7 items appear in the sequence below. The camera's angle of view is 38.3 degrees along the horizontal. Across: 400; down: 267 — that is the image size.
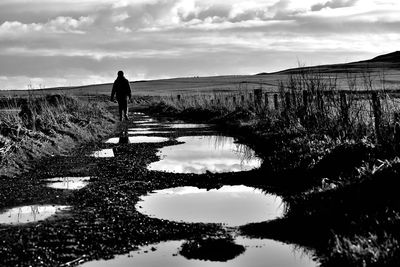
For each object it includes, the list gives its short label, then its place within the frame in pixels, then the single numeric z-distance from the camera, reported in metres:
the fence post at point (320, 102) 14.29
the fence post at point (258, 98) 23.38
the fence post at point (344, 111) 12.53
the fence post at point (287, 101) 17.66
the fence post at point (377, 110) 10.81
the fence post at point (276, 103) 21.19
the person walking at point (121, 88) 25.48
